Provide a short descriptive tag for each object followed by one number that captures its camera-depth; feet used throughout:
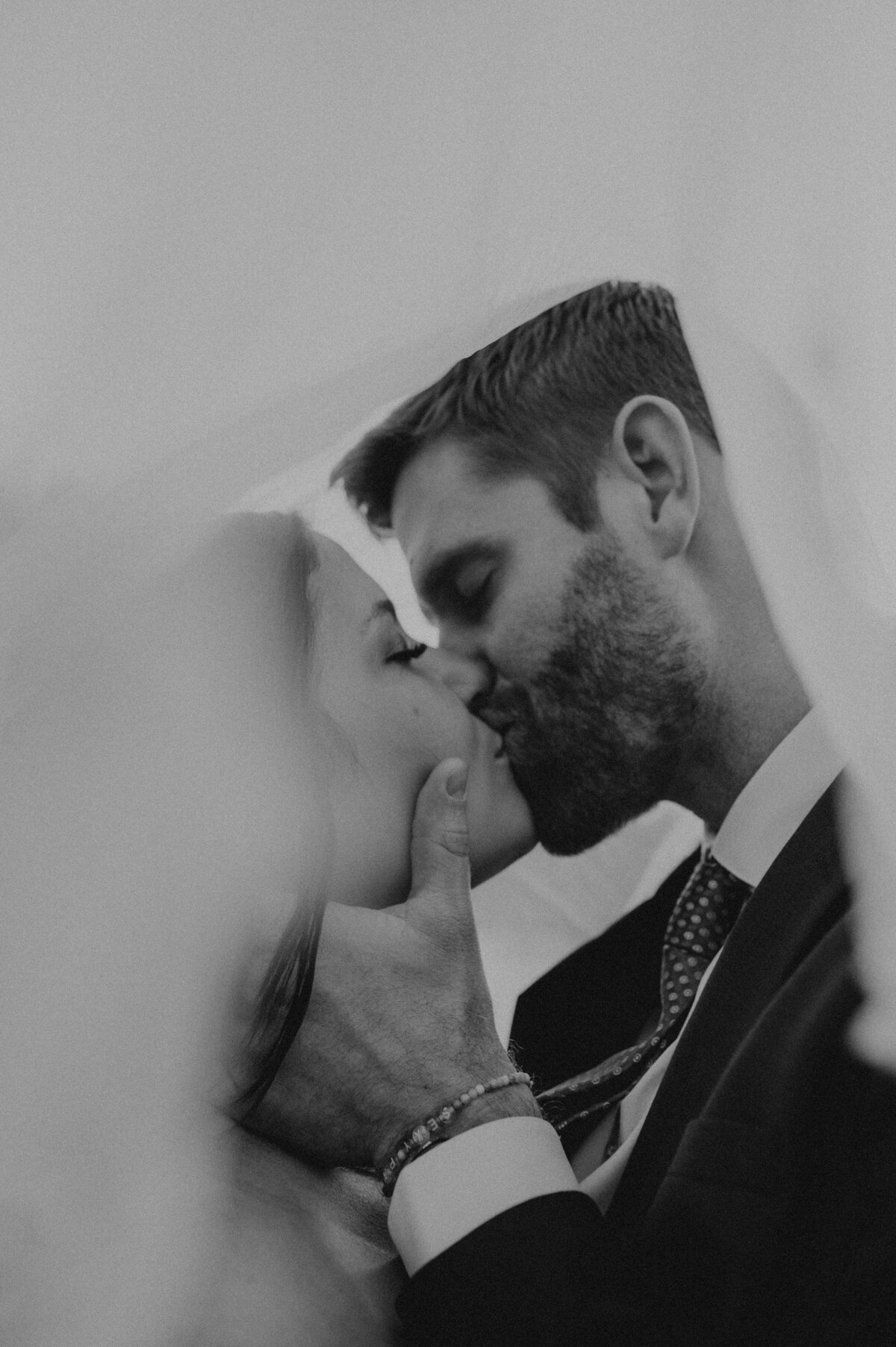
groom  2.18
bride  2.43
